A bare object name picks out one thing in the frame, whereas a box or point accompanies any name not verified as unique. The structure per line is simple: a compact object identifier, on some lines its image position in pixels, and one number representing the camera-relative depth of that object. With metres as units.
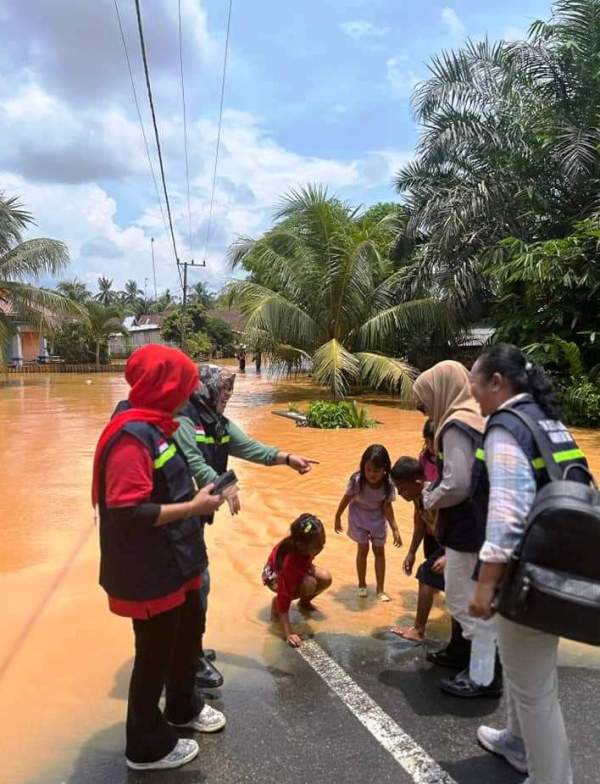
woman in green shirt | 3.06
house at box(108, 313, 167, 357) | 50.26
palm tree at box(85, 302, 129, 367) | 37.72
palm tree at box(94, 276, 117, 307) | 77.56
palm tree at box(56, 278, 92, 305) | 58.06
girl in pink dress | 4.34
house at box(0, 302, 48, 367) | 38.88
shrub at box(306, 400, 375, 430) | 13.98
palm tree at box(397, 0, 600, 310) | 15.39
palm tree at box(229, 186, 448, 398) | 17.84
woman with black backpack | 2.14
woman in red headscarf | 2.39
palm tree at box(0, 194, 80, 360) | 24.45
